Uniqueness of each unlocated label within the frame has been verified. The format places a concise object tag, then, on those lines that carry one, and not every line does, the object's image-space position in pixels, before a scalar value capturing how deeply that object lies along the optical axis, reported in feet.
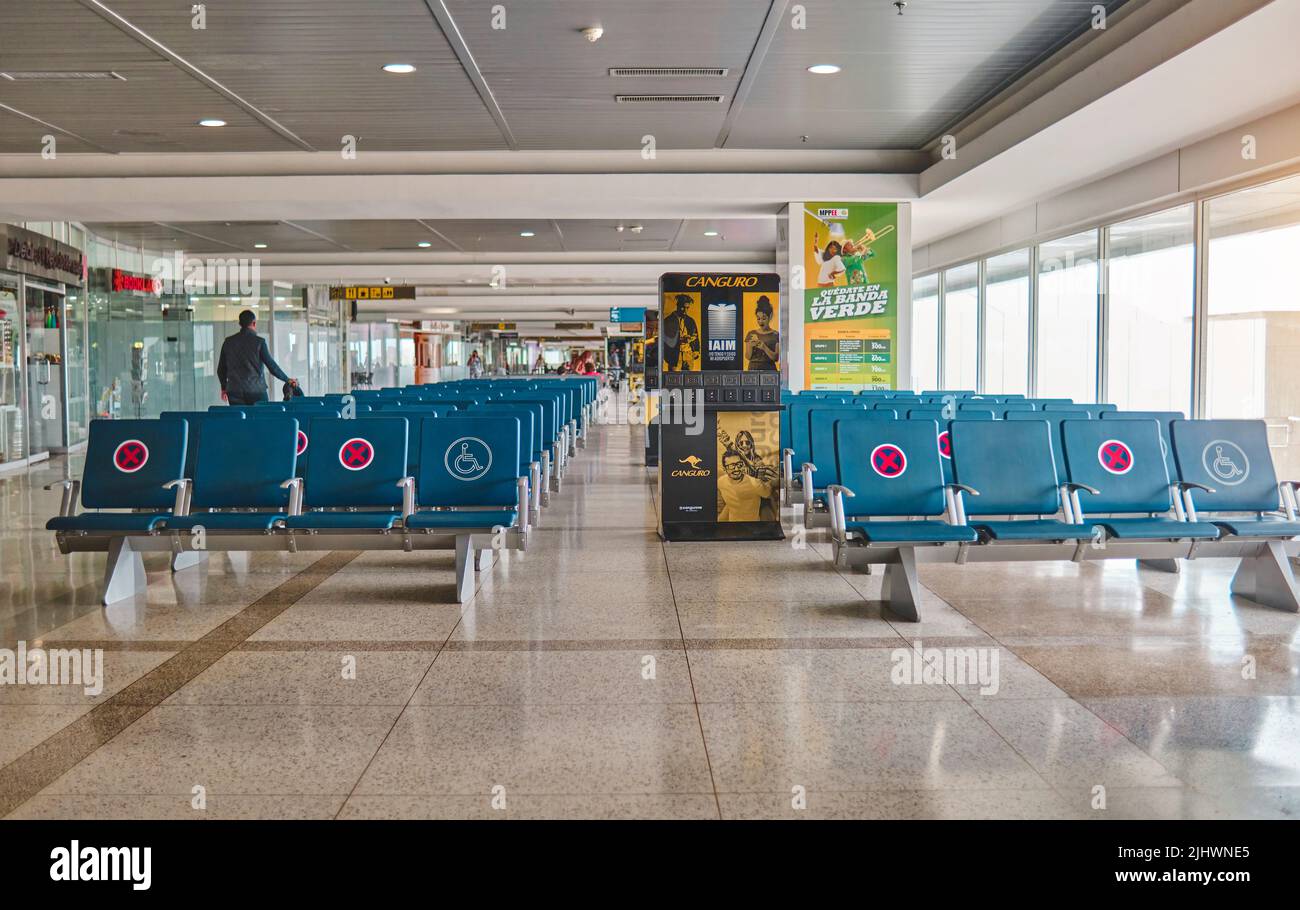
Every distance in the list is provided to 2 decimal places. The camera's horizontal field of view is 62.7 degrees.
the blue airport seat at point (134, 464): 20.13
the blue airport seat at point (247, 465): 20.03
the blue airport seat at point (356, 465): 20.16
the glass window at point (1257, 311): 28.84
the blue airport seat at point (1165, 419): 20.43
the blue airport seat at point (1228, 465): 19.54
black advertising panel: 25.53
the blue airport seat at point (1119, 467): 19.19
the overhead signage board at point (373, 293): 74.49
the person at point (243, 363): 33.78
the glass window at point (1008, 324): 48.78
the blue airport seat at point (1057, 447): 19.80
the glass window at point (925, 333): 64.75
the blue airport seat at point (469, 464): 20.29
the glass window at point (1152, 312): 34.30
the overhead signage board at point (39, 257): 43.18
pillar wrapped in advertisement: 41.55
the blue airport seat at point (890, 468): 18.97
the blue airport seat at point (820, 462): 22.22
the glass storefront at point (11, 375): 43.68
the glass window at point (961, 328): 56.49
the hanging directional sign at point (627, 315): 99.58
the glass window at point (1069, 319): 41.68
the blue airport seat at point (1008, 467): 19.04
